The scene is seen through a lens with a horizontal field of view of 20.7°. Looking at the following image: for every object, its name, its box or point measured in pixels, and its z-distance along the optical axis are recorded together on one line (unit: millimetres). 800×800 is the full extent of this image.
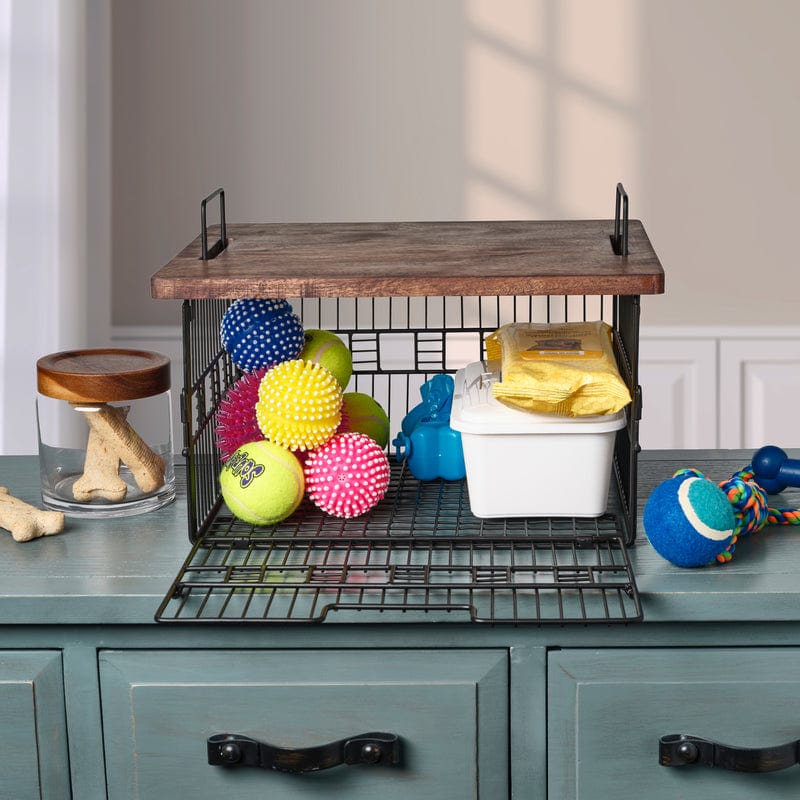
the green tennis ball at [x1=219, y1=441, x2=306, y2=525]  1629
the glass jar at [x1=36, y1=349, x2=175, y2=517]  1664
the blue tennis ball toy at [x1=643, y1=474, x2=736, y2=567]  1545
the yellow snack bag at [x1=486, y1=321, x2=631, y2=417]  1587
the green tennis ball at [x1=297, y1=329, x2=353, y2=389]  1723
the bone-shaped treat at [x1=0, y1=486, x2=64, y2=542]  1644
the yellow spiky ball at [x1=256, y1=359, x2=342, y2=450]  1630
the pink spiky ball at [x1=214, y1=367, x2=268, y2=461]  1680
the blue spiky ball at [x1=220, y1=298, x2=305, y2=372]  1683
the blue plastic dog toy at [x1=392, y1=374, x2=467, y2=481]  1755
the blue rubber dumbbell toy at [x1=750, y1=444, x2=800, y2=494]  1723
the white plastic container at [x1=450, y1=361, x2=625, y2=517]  1610
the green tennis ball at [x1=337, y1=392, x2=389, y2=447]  1754
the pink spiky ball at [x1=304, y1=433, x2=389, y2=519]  1648
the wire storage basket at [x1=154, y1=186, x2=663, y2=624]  1526
